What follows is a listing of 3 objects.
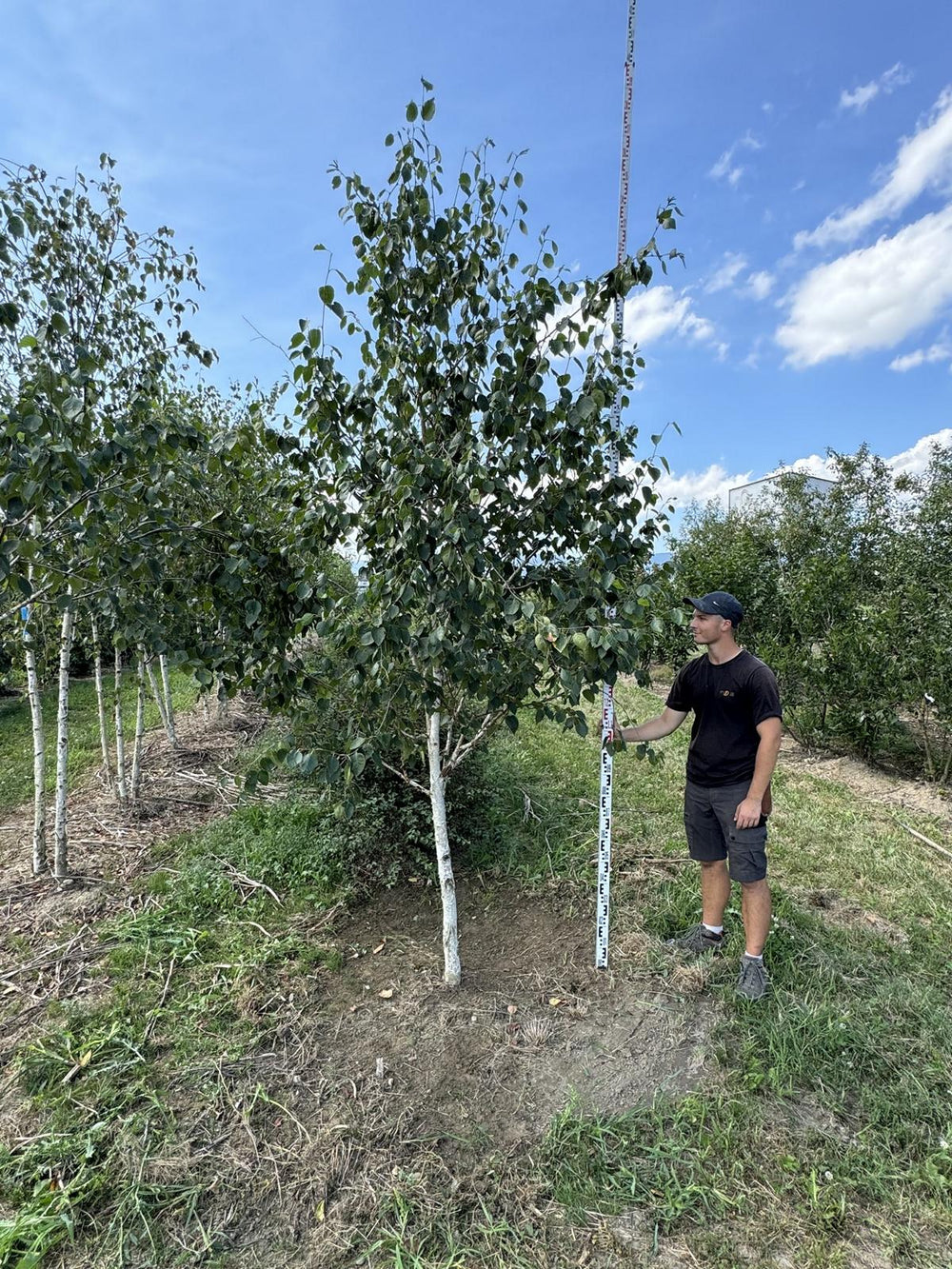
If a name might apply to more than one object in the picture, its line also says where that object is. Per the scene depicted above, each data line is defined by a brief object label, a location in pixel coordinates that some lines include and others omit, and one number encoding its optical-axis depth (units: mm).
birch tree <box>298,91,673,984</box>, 2297
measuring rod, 2930
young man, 2982
